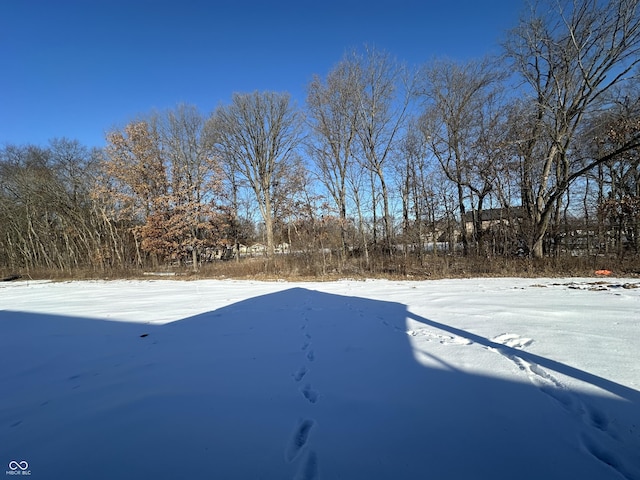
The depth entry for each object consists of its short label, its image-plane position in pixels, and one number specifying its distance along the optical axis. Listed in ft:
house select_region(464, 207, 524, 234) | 49.65
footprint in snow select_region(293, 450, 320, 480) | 5.28
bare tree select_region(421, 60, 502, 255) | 53.67
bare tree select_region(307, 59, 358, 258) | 67.51
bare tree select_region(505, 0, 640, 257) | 40.34
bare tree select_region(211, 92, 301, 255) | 85.15
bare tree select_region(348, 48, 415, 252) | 64.69
